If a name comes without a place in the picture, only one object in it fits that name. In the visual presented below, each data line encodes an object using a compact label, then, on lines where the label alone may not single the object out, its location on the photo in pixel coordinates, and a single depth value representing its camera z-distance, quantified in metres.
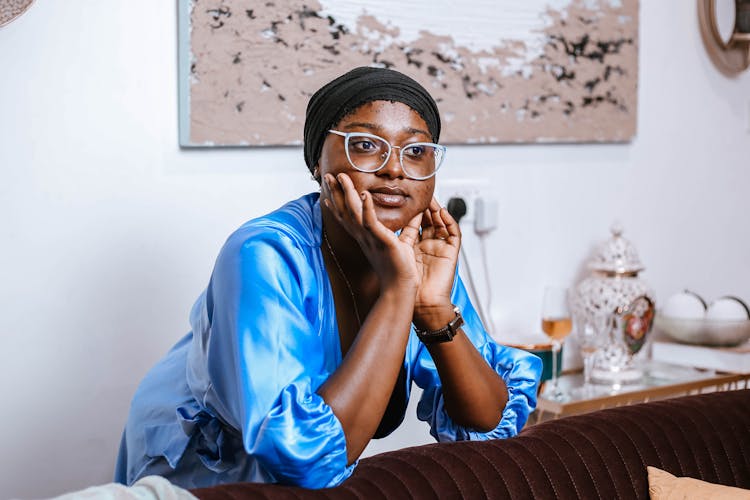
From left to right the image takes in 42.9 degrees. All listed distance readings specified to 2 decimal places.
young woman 1.24
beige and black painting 1.94
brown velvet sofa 1.30
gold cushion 1.48
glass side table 2.22
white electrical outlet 2.34
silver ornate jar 2.41
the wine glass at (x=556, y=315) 2.39
